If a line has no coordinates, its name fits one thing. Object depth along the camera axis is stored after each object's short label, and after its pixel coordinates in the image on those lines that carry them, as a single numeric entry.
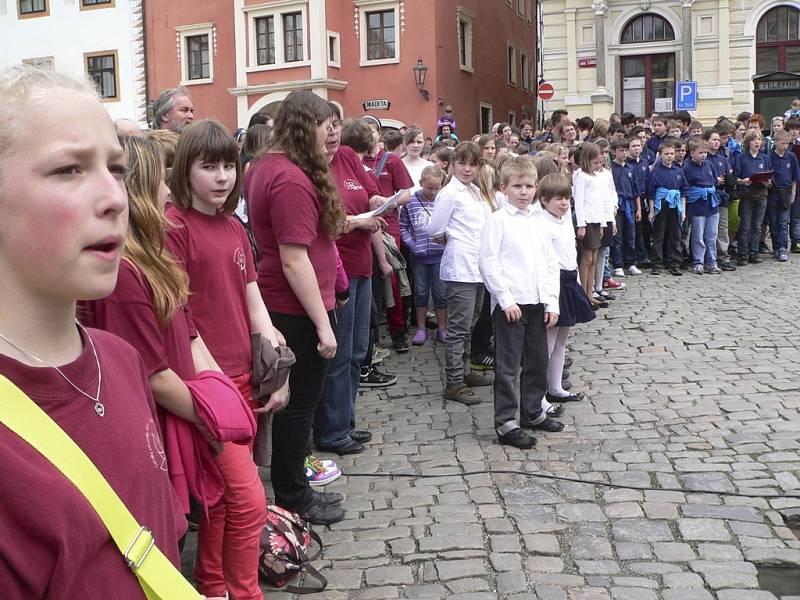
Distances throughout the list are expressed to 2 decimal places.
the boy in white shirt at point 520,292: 5.95
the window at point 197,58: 32.94
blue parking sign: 22.97
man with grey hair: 5.96
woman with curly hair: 4.35
